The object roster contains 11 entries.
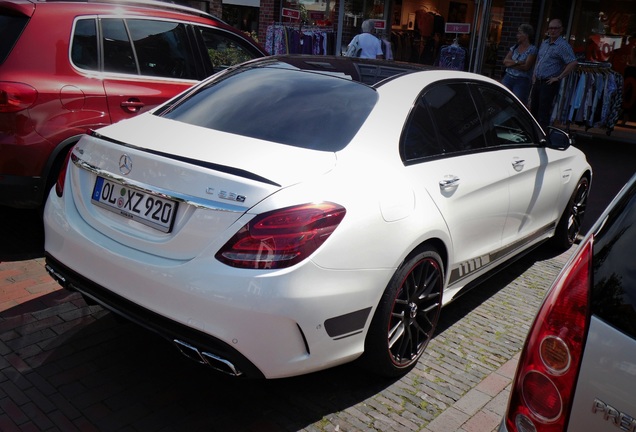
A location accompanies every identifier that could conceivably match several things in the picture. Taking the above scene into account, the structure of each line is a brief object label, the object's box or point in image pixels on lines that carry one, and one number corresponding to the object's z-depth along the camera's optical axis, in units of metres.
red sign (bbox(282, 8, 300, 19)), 14.20
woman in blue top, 10.39
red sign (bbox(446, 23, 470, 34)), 12.11
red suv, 4.52
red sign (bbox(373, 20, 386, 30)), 12.91
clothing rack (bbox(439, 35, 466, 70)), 11.86
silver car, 1.58
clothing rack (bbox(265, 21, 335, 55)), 13.48
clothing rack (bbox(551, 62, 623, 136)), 11.16
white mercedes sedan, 2.66
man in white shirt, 11.32
